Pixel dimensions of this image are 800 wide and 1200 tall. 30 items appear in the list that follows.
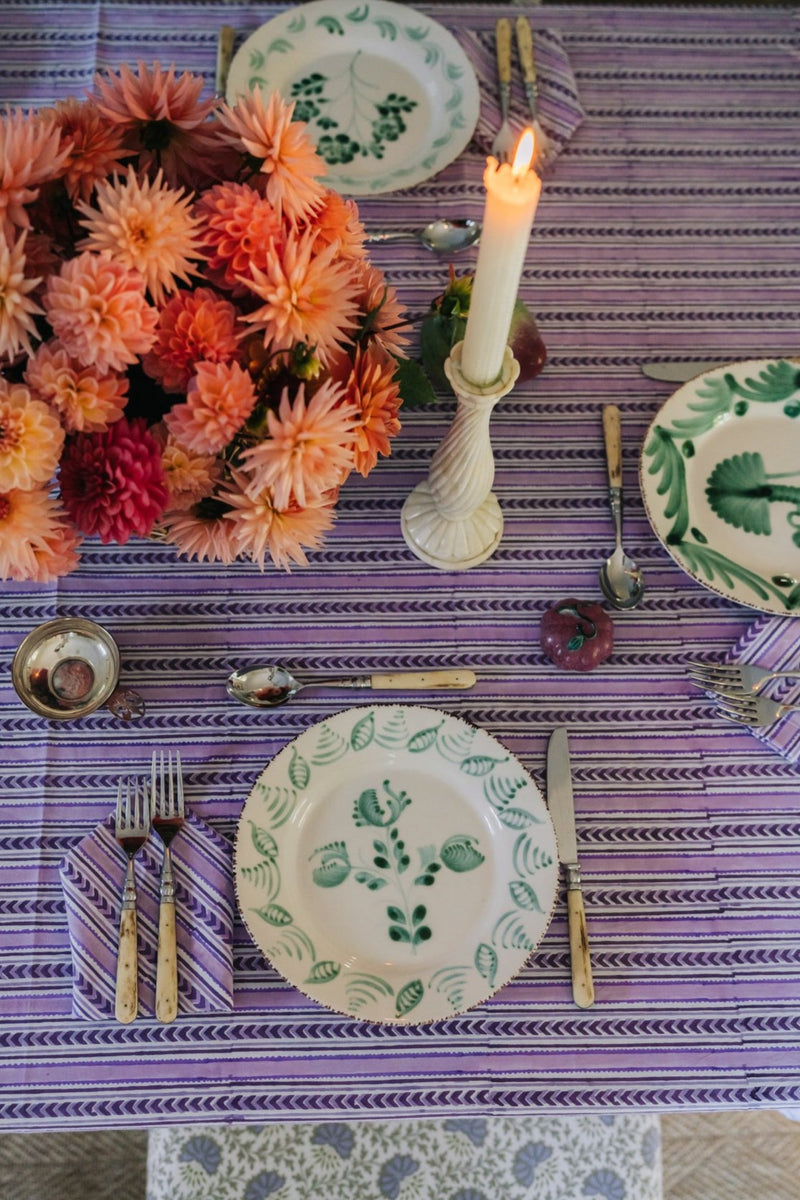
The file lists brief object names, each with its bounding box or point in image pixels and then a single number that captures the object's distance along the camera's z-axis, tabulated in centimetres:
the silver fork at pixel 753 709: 72
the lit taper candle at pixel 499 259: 48
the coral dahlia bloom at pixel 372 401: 52
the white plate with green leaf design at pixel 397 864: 63
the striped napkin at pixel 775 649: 73
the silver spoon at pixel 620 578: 75
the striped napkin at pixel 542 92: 90
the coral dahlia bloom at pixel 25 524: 49
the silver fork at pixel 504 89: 89
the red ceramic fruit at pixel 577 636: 71
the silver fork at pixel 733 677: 73
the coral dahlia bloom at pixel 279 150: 48
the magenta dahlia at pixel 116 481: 48
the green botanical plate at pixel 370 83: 87
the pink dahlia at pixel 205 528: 55
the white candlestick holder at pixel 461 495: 59
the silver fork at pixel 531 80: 89
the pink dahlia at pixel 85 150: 49
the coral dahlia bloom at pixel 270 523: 51
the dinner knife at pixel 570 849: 65
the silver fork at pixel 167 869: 62
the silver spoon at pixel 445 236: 84
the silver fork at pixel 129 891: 62
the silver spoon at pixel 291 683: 70
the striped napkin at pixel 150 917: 63
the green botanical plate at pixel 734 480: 74
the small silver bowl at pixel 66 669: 69
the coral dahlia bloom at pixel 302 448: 47
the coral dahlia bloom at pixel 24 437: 45
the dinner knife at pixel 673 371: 83
